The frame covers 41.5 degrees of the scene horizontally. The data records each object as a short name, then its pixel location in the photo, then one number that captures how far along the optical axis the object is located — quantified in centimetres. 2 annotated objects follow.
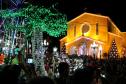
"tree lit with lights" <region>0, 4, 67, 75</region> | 672
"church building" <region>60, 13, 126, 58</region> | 2490
